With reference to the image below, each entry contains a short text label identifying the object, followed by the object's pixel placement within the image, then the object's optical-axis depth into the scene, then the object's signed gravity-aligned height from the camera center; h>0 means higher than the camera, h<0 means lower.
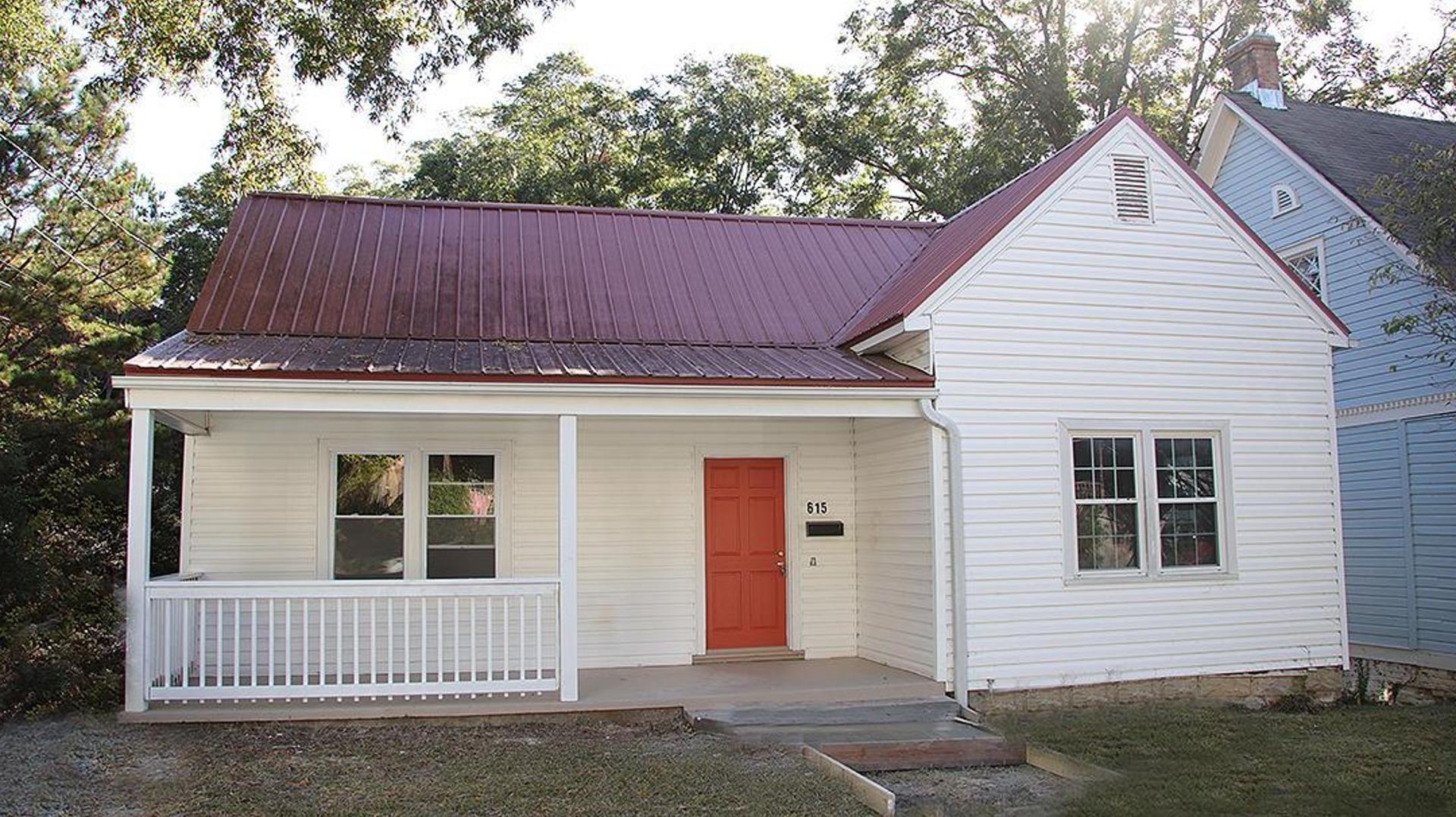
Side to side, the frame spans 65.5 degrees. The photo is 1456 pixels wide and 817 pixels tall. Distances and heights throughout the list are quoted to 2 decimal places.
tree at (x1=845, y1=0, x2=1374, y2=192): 23.81 +9.93
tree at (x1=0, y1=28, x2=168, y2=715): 10.65 +2.54
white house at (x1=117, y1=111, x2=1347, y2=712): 9.84 +0.46
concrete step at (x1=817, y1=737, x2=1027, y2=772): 8.11 -1.78
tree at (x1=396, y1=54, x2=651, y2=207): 26.72 +9.12
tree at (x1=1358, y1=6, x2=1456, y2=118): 11.19 +4.40
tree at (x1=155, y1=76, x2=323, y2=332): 14.46 +4.82
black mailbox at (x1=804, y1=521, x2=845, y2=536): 11.51 -0.19
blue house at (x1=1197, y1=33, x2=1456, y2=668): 13.19 +1.49
